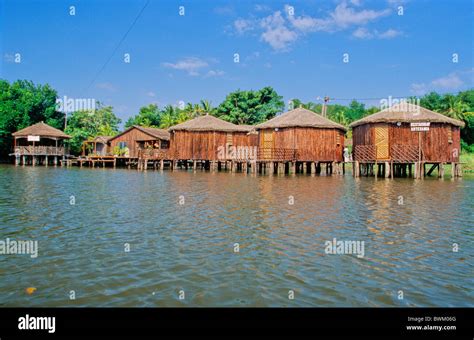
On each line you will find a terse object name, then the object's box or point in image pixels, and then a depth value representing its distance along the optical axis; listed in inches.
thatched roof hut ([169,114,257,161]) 1753.2
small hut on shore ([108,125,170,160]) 2107.5
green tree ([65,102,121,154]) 2492.6
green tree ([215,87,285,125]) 2694.4
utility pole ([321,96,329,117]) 2119.3
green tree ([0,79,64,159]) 2229.3
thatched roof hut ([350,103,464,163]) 1322.6
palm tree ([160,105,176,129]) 2763.3
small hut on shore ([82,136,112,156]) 2366.5
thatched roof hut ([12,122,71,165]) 2047.2
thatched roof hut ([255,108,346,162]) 1462.8
